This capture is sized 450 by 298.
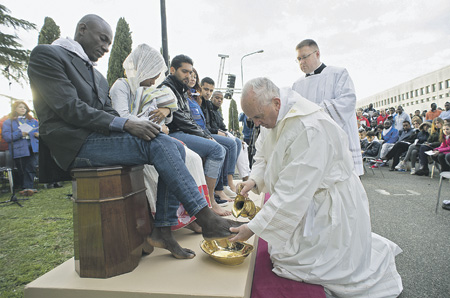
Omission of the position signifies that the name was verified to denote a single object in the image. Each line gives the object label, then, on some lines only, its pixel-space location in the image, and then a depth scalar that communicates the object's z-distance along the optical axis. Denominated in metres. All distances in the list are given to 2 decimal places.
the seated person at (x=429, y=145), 8.21
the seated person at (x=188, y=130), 3.06
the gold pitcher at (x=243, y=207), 2.22
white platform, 1.51
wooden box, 1.68
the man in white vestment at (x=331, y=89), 3.27
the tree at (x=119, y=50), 9.66
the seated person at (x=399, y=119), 11.71
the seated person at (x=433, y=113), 12.51
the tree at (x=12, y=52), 14.58
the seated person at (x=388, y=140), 10.70
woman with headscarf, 2.44
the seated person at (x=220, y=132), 4.06
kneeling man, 1.70
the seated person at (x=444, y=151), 6.59
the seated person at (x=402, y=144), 9.90
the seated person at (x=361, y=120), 14.84
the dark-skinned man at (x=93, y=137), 1.74
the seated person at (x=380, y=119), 17.67
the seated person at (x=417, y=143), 9.09
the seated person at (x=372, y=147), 10.48
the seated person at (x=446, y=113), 10.72
